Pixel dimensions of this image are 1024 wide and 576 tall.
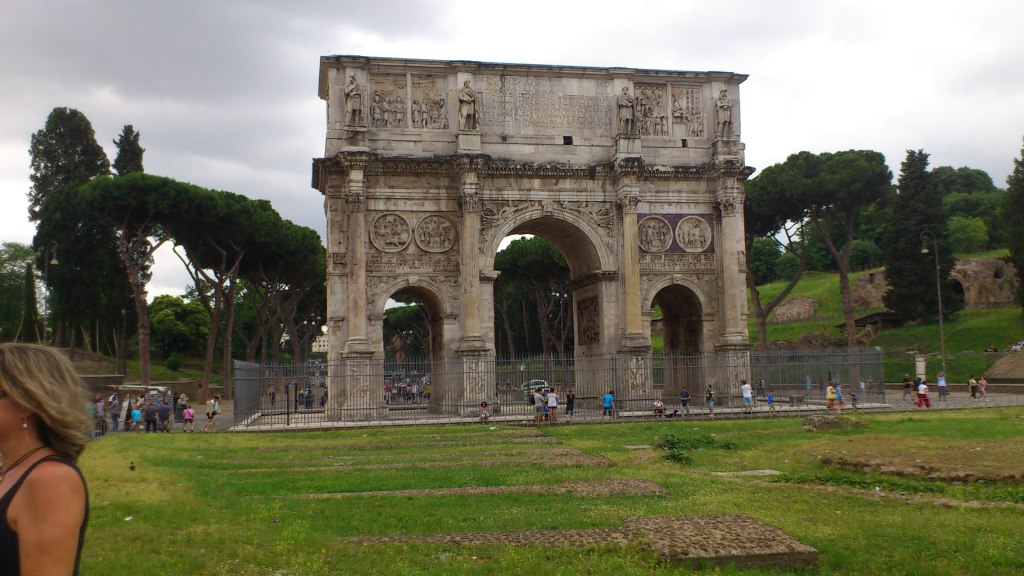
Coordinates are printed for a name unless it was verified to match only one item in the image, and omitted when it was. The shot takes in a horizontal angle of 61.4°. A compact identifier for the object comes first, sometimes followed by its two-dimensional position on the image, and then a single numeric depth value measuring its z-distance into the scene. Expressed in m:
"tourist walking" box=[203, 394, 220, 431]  24.62
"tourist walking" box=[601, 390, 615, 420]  25.06
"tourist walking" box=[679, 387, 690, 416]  25.59
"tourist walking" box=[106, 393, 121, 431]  26.29
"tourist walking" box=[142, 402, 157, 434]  24.69
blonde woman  2.59
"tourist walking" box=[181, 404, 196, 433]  24.78
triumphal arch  27.34
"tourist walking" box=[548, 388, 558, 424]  23.97
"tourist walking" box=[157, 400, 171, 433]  24.78
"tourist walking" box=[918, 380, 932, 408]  26.22
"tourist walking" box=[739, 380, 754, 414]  26.42
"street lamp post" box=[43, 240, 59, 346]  30.96
